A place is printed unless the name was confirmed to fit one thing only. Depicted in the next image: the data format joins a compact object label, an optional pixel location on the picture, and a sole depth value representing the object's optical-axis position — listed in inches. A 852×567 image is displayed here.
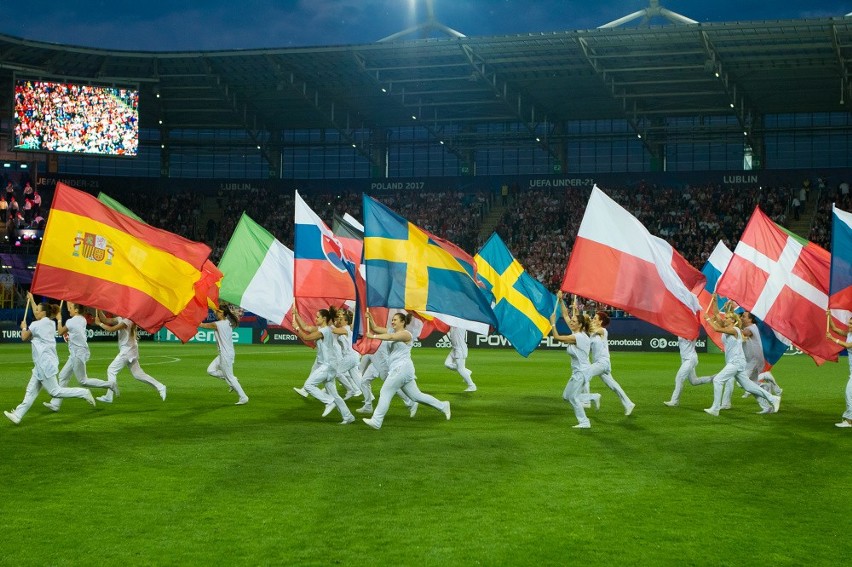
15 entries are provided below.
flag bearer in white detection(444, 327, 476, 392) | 926.4
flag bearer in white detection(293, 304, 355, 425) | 656.4
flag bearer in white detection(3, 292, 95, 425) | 601.6
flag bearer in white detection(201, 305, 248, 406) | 770.2
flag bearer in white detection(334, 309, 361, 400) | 673.6
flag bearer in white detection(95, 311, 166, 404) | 760.3
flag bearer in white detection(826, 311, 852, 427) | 641.0
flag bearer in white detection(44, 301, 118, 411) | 725.3
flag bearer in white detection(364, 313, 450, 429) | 606.2
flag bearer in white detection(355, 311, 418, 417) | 713.0
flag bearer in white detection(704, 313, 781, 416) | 708.7
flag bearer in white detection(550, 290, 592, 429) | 638.5
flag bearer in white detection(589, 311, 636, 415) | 675.4
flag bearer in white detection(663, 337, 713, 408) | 788.6
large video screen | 1975.9
